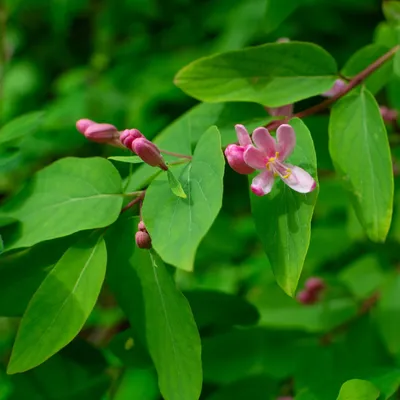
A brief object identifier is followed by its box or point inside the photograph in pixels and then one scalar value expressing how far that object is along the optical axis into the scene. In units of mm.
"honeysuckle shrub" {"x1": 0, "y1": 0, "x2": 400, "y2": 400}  355
